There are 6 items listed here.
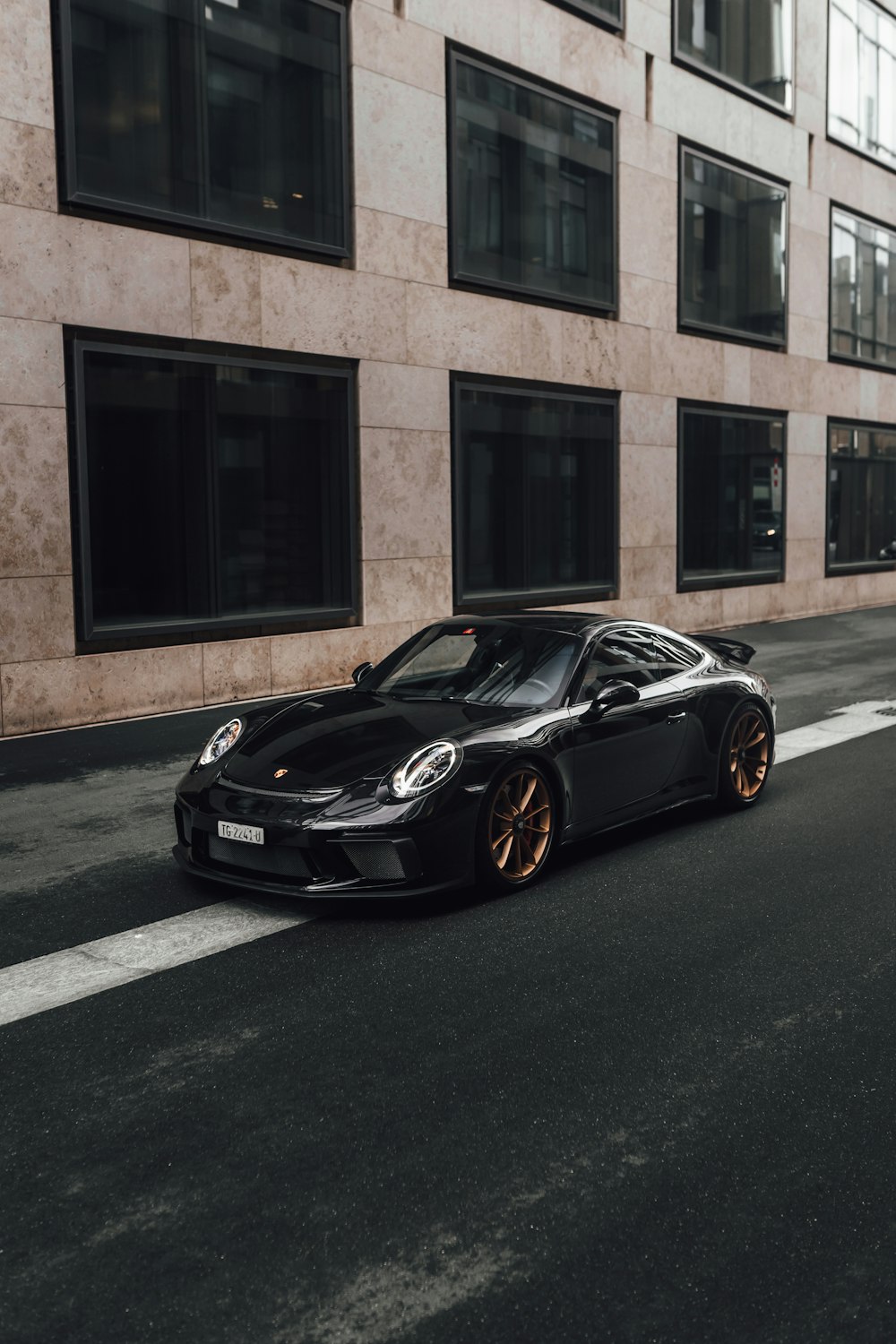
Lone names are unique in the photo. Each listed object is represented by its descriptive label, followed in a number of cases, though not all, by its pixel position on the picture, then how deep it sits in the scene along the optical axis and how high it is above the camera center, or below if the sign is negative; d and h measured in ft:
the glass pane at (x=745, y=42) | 66.08 +26.24
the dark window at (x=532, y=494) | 53.88 +2.29
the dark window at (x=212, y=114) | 39.60 +14.04
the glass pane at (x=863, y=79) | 79.61 +28.79
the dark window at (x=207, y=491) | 40.65 +1.93
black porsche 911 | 19.47 -3.45
